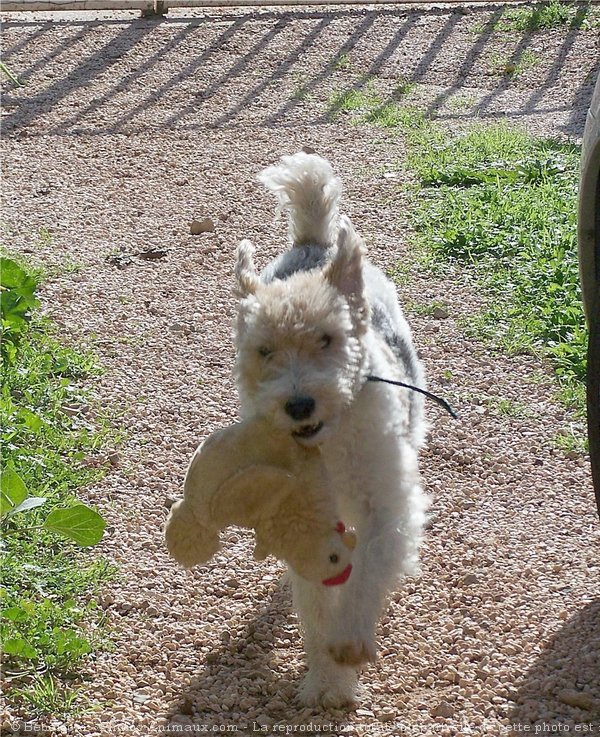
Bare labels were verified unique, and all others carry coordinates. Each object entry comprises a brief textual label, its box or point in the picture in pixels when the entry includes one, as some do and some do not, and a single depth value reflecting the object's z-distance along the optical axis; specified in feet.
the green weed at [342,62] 35.94
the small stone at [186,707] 11.60
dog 10.86
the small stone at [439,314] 20.58
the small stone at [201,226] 24.99
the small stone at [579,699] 11.23
